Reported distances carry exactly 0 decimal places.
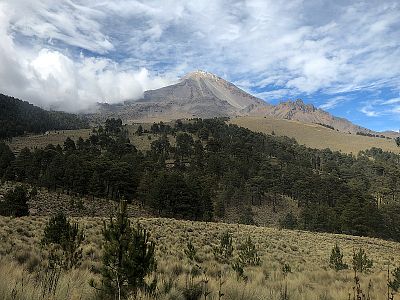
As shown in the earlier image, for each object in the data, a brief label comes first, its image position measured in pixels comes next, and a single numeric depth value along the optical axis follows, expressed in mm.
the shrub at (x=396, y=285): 10523
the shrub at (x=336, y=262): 17697
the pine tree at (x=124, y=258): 6910
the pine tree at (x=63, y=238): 10653
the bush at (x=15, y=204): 44156
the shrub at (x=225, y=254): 18047
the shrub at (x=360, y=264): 17319
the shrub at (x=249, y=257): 16625
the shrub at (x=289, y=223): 72812
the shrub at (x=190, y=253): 15884
